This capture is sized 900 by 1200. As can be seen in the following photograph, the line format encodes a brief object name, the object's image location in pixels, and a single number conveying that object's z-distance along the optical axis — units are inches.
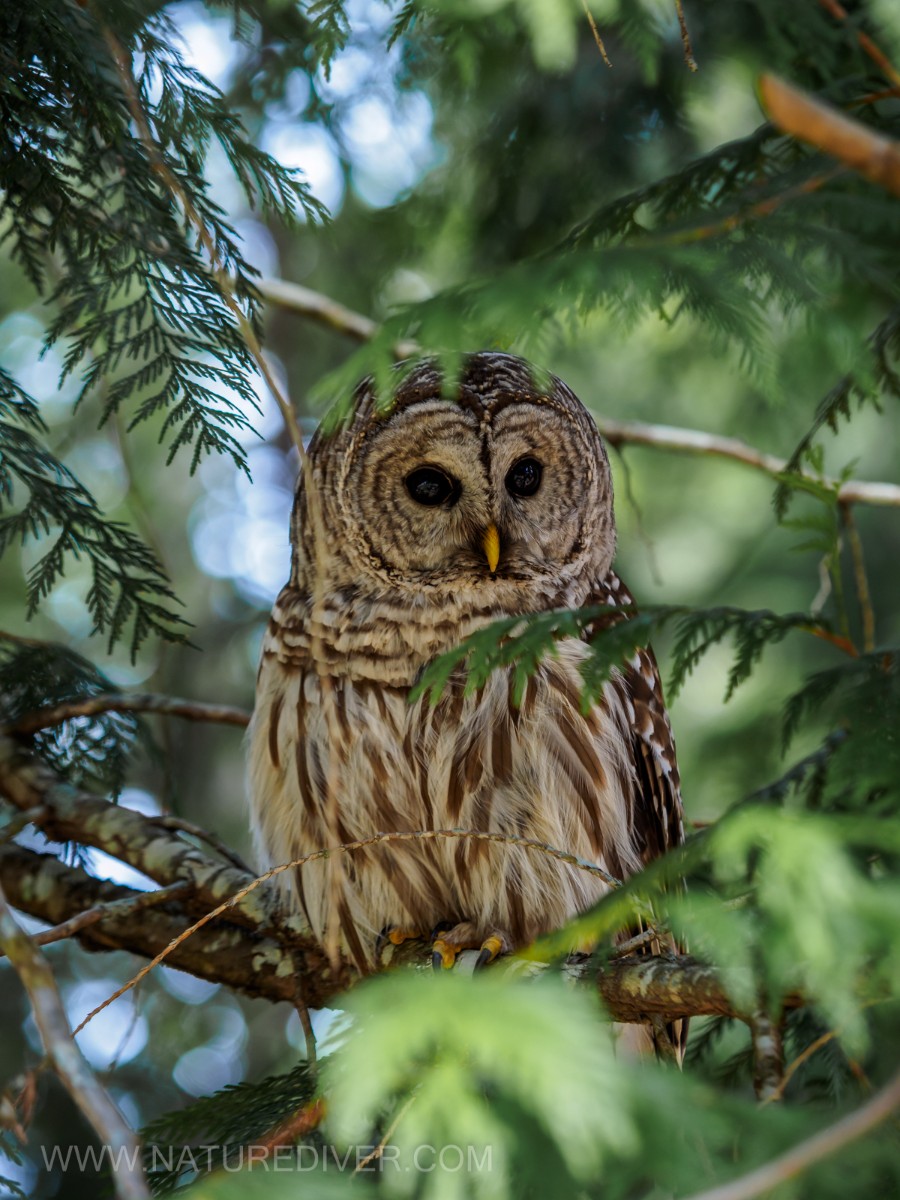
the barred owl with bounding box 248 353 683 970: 255.3
